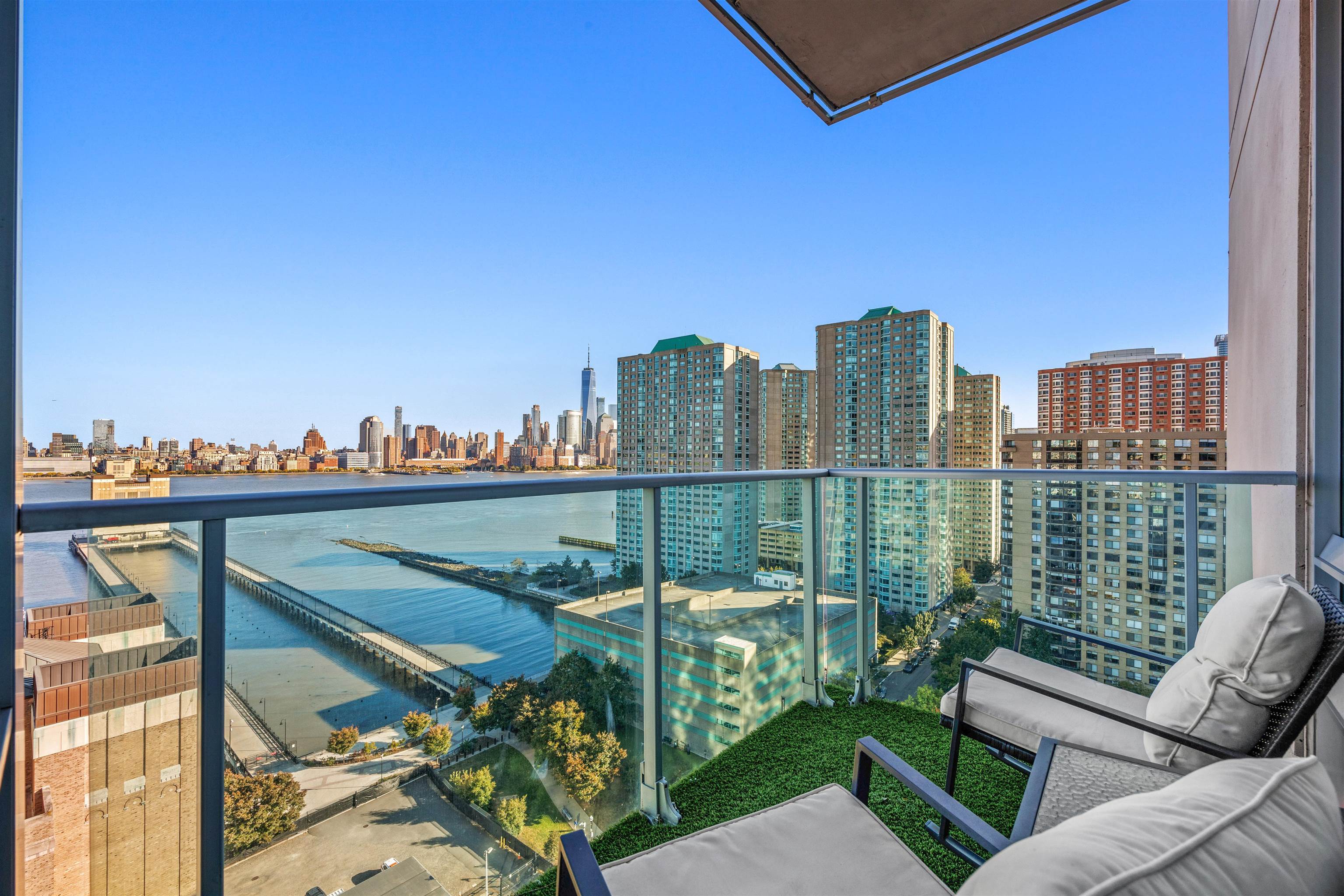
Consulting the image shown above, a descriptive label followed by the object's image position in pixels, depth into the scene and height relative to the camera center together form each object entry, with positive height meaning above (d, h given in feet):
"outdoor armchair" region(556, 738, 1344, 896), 1.48 -1.10
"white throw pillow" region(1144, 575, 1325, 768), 4.21 -1.61
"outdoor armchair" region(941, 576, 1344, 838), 4.19 -1.80
